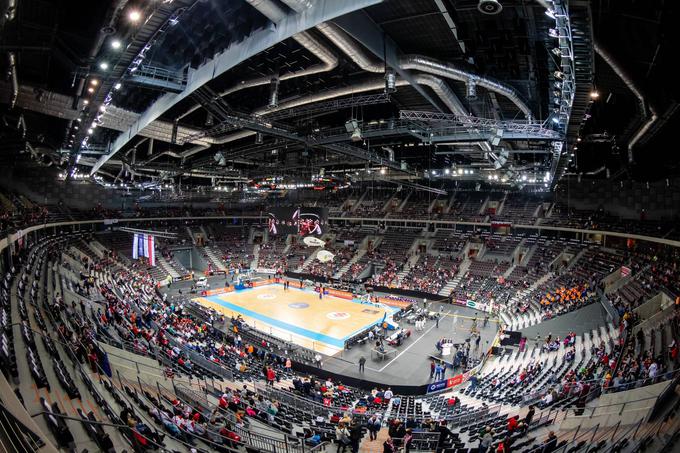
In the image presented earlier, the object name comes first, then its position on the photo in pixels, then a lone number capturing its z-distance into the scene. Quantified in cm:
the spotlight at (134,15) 949
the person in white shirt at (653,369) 1116
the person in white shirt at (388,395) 1658
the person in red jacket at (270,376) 1762
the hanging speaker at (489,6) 856
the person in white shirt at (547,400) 1288
